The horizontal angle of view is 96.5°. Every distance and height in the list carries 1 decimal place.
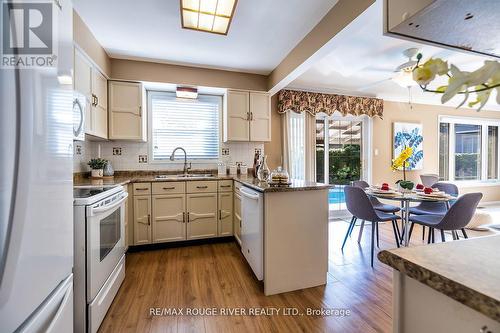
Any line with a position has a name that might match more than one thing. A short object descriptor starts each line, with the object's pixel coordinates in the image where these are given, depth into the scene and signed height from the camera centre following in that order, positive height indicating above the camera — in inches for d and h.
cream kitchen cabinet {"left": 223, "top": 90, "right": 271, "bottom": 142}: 131.5 +28.3
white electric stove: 54.4 -24.5
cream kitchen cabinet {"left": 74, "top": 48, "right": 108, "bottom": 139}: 84.7 +30.5
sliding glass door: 167.3 +8.7
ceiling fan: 101.7 +42.1
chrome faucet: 133.1 +2.5
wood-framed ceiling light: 69.7 +50.0
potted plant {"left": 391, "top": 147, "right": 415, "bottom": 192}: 106.2 -0.5
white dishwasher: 75.0 -24.7
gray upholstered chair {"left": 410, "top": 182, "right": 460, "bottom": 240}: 117.4 -23.9
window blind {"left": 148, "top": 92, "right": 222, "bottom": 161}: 135.4 +24.1
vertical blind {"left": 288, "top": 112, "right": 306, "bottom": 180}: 155.1 +12.5
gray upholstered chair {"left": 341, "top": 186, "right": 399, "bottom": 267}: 97.0 -19.8
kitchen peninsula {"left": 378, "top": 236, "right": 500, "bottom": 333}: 14.8 -8.9
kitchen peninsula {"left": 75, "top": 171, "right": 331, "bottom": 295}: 74.3 -23.5
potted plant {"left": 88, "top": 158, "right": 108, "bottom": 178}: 107.4 -1.8
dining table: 90.7 -14.3
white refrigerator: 22.5 -3.3
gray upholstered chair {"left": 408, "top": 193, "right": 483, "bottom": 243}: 88.2 -20.3
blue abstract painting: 180.1 +18.2
